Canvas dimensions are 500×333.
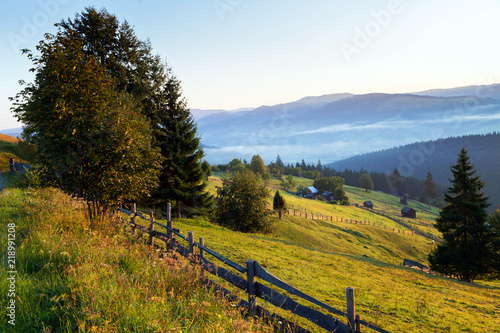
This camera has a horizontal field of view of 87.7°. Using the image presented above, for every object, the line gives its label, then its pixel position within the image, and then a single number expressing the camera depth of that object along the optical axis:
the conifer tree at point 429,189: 147.25
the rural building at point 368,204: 113.38
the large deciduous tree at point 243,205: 35.91
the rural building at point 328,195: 118.94
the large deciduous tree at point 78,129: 10.58
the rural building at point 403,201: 144.62
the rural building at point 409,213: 110.34
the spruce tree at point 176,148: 27.48
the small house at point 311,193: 118.46
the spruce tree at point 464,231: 32.34
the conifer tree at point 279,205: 52.91
